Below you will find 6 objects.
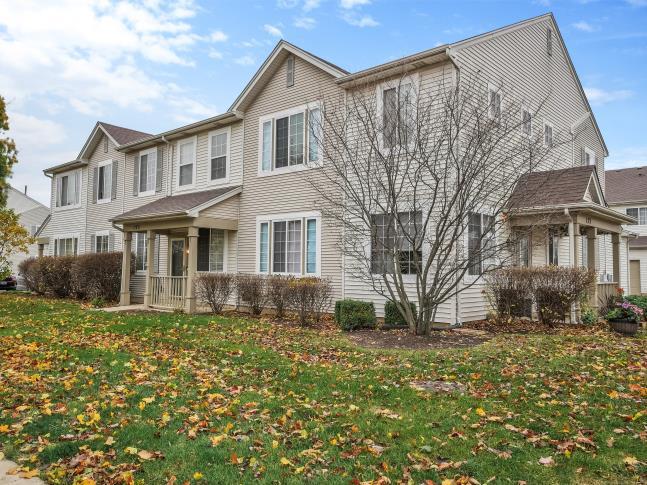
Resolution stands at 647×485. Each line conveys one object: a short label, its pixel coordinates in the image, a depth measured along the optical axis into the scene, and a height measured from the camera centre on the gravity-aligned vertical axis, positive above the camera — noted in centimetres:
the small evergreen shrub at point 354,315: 1142 -102
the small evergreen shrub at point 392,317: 1149 -106
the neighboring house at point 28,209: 4612 +617
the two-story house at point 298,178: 1254 +323
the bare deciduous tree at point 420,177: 986 +231
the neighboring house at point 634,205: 2836 +443
